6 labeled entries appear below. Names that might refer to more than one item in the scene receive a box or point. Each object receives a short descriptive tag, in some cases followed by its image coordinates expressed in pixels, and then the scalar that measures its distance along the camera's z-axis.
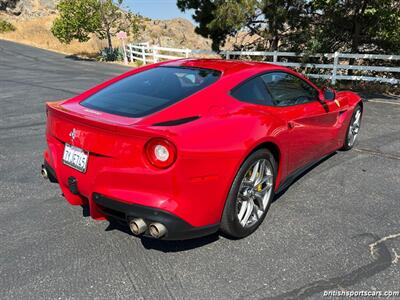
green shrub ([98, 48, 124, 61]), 25.42
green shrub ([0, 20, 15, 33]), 45.96
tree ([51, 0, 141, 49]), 26.16
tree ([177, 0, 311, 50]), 13.28
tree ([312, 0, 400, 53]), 10.64
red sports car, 2.52
